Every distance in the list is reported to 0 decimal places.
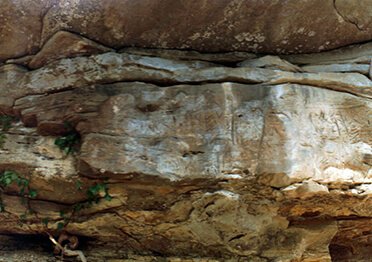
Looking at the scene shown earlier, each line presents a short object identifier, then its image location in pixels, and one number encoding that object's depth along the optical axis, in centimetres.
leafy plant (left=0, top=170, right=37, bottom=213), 317
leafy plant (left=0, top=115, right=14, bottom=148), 346
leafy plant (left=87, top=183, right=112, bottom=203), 314
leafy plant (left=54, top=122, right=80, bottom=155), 329
